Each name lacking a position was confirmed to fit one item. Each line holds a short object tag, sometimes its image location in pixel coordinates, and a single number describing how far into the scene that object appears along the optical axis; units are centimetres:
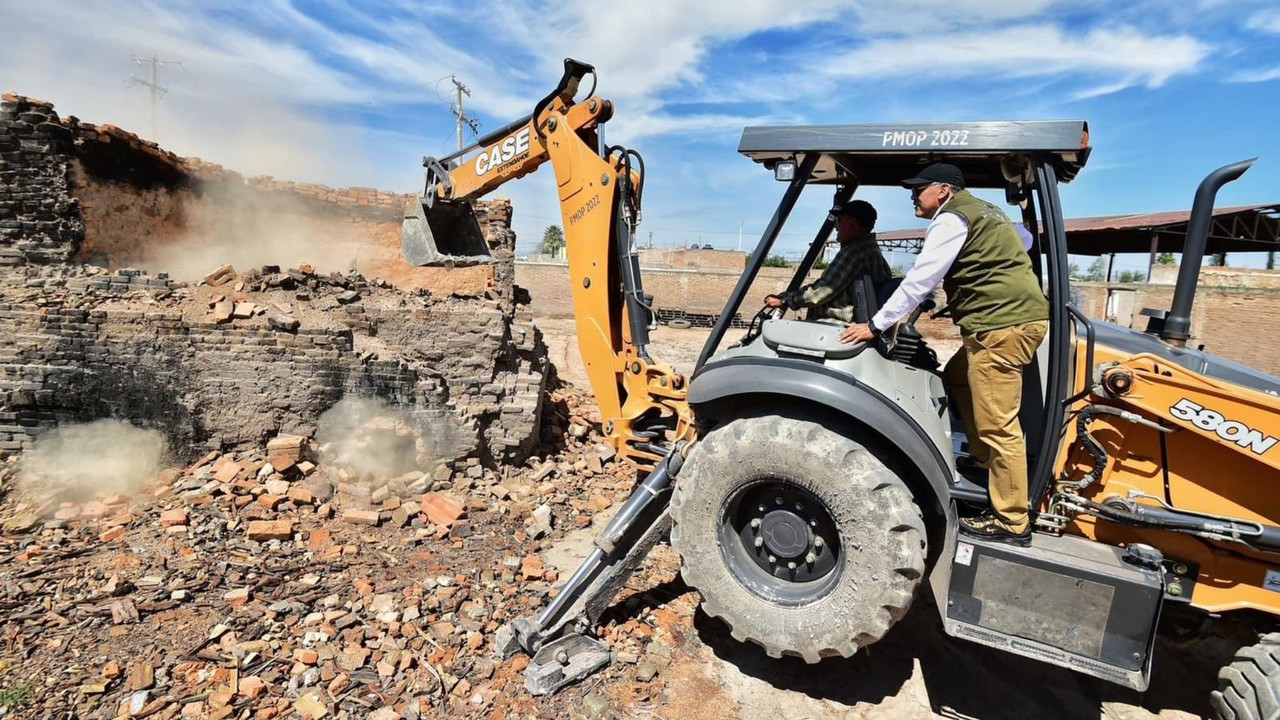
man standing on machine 284
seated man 357
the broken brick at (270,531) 456
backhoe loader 271
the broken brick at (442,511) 512
